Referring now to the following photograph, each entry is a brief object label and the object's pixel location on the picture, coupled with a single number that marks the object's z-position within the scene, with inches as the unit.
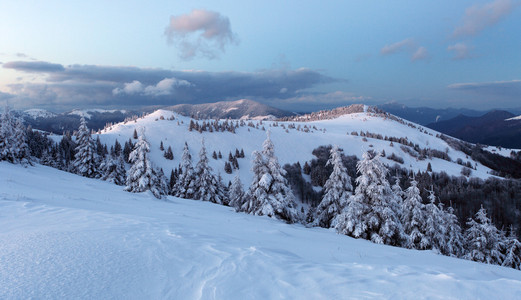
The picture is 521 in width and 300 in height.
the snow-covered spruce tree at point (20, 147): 1163.1
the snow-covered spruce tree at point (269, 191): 848.9
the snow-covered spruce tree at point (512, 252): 954.1
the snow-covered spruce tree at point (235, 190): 1726.1
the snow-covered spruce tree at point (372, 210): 745.0
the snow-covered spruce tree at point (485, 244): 952.6
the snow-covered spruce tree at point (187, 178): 1583.2
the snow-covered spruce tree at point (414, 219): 894.4
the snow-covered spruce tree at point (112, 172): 1746.4
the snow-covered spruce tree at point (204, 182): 1521.9
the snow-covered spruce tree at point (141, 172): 1009.5
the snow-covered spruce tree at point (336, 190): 987.3
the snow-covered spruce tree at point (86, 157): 1644.9
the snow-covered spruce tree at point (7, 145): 1118.4
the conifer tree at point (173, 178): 2970.0
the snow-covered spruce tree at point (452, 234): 1100.5
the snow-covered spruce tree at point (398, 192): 885.8
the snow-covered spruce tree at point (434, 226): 933.2
